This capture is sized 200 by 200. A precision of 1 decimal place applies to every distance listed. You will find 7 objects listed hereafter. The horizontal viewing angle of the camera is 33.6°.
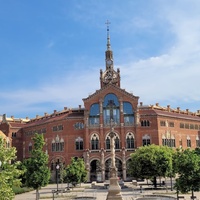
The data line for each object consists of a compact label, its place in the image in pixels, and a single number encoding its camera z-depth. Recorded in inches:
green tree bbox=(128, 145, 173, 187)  2055.9
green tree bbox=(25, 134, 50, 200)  1541.2
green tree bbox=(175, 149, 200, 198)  1229.9
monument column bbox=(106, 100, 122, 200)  1304.1
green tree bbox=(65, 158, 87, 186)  2297.0
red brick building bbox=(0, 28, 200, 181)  2917.3
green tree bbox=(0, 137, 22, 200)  721.6
